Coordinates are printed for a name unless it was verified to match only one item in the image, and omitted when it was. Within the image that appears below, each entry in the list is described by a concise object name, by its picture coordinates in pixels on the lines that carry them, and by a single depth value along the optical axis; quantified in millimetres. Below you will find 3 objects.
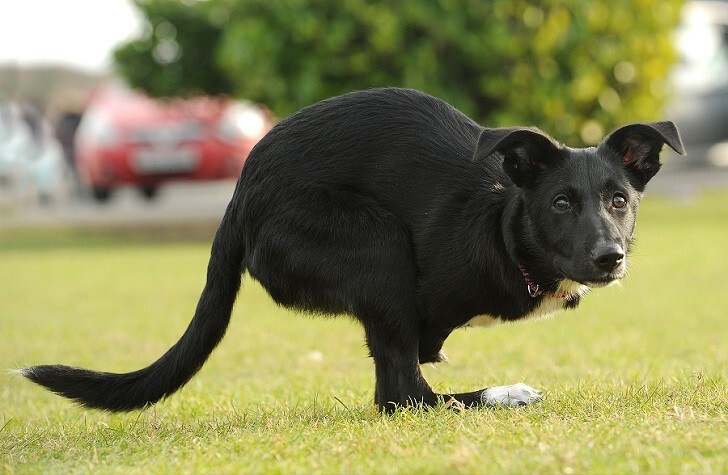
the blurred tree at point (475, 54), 12125
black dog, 3771
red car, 14250
